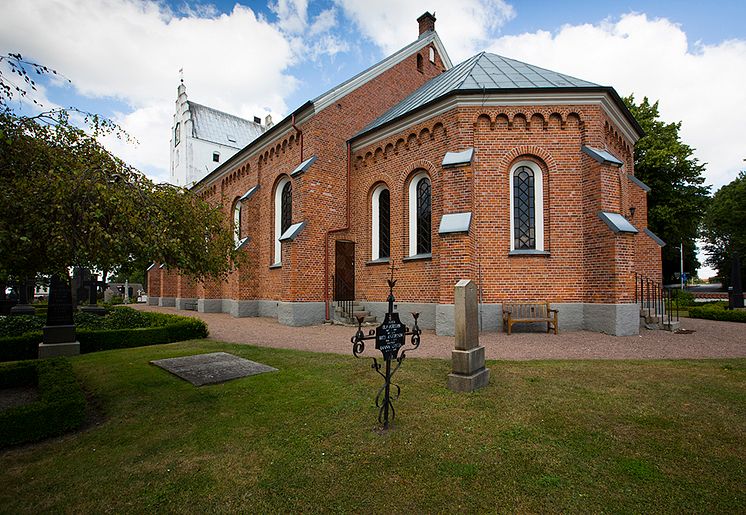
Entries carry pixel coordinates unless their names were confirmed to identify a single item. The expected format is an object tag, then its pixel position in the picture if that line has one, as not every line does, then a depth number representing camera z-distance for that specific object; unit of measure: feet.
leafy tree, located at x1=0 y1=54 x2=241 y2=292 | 11.44
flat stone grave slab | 20.92
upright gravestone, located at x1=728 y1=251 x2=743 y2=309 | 54.49
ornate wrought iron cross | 14.32
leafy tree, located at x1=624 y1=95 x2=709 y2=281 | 75.46
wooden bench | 36.17
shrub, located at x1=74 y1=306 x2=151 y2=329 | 37.22
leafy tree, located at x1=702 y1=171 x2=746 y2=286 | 102.42
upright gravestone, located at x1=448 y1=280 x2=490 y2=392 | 18.12
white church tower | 107.96
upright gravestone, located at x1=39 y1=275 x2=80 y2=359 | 28.38
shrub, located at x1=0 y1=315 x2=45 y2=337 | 32.78
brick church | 36.35
